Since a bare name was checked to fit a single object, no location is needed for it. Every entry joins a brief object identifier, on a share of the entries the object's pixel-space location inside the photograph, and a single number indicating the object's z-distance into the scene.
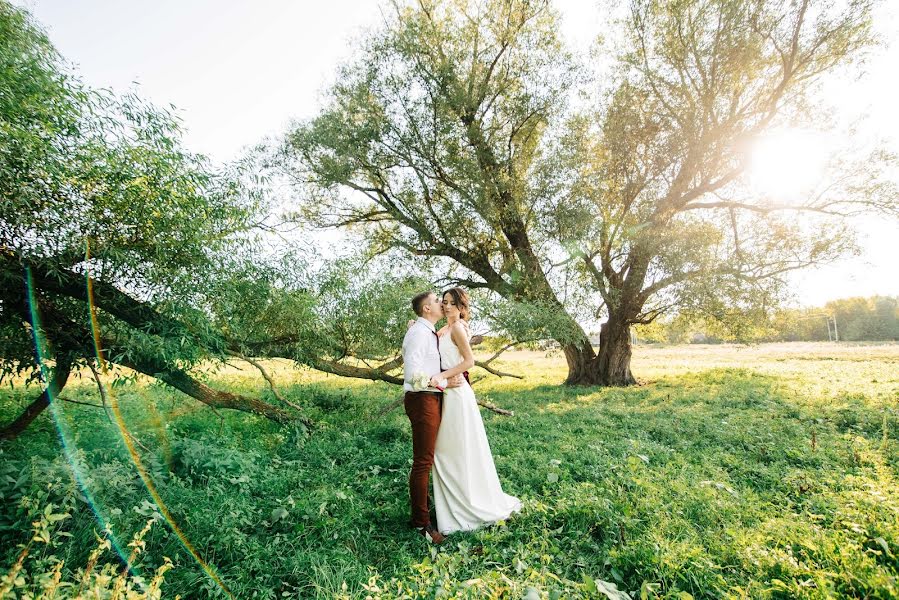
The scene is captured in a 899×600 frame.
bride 4.81
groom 4.69
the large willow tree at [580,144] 13.30
